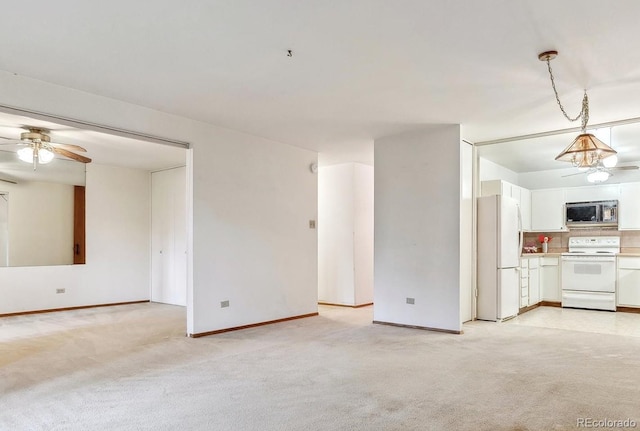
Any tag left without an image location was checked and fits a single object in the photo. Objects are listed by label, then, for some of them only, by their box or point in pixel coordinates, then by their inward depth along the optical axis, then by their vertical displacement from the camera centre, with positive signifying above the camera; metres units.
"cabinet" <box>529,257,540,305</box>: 6.68 -0.98
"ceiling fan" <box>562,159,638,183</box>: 6.09 +0.67
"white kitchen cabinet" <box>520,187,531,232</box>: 7.27 +0.21
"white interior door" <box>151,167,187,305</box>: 7.40 -0.29
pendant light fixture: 3.90 +0.63
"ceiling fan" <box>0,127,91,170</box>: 5.12 +0.88
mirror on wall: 6.37 +0.13
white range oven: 6.40 -0.89
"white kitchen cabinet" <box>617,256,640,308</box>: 6.27 -0.92
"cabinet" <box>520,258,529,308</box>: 6.31 -0.94
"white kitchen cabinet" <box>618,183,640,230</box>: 6.67 +0.19
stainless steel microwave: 6.87 +0.09
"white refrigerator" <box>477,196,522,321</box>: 5.54 -0.52
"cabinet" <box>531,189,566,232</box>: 7.36 +0.16
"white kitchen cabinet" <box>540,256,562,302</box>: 6.99 -0.98
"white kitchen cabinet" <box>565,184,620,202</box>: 6.91 +0.43
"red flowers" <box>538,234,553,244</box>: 7.68 -0.34
